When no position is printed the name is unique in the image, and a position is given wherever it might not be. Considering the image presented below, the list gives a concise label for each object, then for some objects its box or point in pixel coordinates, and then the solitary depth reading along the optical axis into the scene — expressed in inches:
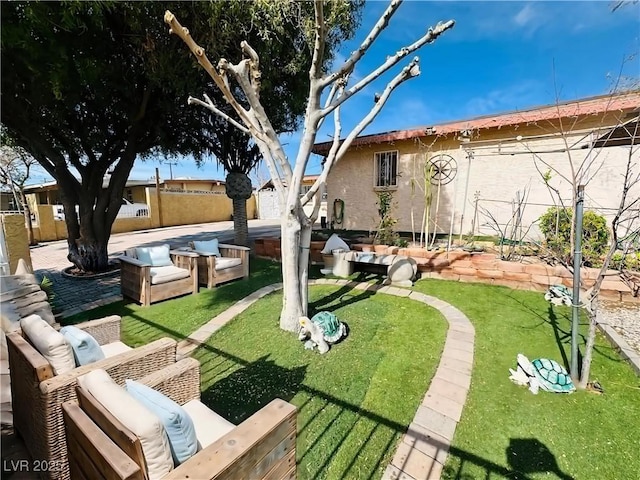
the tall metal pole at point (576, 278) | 100.2
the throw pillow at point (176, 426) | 53.8
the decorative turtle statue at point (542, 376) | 107.1
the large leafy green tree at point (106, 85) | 168.2
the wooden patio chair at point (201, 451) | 48.9
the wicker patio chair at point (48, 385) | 72.1
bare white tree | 114.7
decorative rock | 230.2
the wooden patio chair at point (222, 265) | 228.4
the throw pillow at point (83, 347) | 83.4
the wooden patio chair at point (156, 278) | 193.9
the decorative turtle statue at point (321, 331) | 138.1
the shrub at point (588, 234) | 231.9
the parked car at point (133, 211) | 637.9
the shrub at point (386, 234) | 303.3
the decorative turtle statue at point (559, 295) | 184.2
